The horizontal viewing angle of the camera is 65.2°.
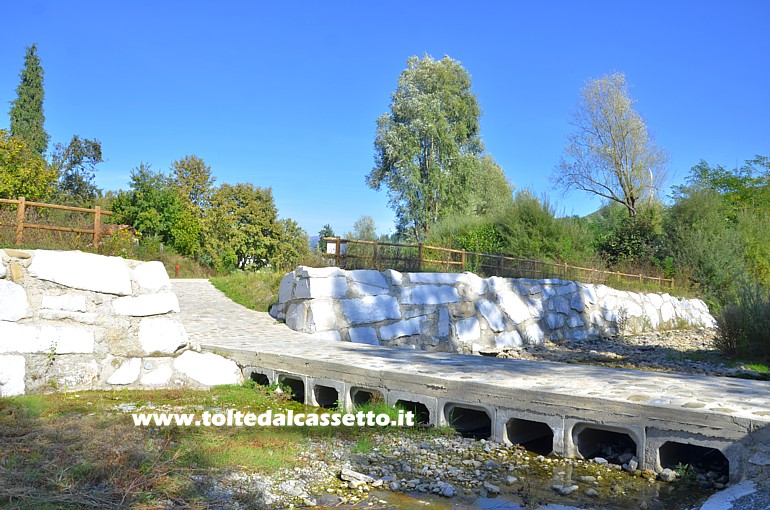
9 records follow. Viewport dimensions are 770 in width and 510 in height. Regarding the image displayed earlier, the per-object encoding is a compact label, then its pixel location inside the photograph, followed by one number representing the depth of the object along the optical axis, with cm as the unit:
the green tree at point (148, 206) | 2905
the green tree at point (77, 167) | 3594
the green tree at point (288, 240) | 3972
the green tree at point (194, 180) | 3934
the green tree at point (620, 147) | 2950
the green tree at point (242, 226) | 3738
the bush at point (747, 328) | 1027
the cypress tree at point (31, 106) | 3484
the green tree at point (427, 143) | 3225
